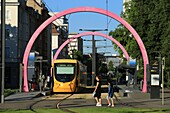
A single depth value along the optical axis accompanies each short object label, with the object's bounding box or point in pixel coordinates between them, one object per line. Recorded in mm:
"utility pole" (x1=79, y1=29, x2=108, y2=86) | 78925
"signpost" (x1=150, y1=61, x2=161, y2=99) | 35906
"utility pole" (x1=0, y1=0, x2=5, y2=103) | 31297
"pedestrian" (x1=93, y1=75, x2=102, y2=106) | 28328
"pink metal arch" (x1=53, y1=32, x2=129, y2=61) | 70769
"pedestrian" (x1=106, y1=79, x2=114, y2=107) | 28566
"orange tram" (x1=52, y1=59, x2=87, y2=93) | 46469
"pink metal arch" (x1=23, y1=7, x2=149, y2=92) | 48006
